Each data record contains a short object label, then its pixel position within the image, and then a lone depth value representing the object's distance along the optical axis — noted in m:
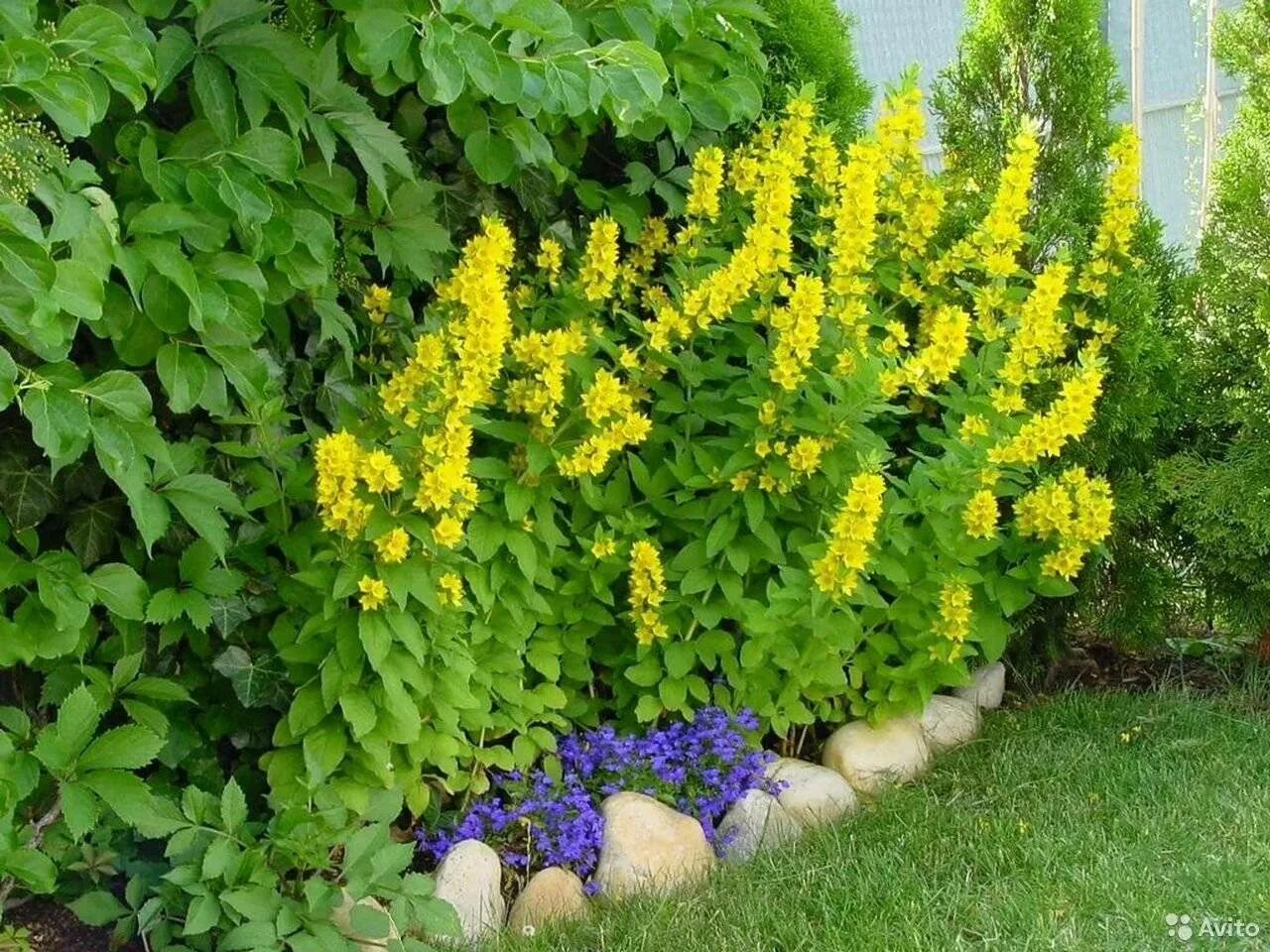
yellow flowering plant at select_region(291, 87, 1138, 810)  2.42
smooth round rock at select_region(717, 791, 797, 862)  2.74
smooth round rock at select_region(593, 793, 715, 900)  2.59
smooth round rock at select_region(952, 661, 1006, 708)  3.33
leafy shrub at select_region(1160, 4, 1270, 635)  3.20
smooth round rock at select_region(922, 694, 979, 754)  3.14
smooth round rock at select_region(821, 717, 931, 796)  2.98
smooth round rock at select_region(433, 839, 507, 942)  2.49
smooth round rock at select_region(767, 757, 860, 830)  2.82
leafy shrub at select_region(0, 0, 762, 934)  1.87
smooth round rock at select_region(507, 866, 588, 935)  2.53
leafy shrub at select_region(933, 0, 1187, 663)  3.23
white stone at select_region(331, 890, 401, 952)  2.30
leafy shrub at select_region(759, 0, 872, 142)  3.38
